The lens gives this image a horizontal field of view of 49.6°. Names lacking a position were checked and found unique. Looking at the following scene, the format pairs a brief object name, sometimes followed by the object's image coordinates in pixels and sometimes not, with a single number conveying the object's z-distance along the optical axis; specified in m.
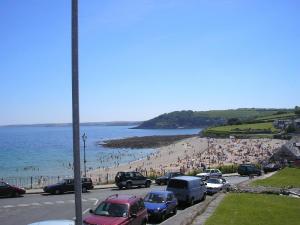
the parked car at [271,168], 41.64
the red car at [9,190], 23.06
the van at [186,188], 19.47
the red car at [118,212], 11.30
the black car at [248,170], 38.82
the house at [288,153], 45.13
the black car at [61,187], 24.46
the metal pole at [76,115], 5.16
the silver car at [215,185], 24.74
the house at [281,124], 107.36
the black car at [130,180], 28.18
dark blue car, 15.52
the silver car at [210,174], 30.77
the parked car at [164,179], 30.83
